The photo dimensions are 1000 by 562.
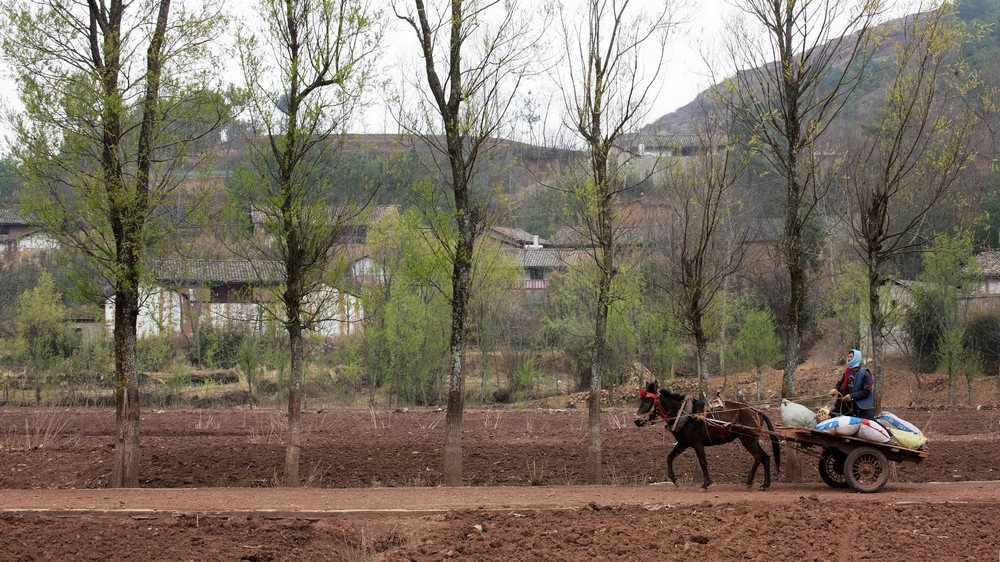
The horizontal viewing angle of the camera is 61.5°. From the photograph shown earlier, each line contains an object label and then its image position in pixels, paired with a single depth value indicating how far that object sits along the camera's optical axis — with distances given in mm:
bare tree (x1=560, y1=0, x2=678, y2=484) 15172
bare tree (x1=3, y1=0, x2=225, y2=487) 14266
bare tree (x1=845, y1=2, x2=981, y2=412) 14180
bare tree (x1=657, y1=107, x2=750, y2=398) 16172
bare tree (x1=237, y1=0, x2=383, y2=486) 14594
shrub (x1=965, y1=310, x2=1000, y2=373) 40000
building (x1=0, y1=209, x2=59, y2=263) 60225
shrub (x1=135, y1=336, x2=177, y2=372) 38406
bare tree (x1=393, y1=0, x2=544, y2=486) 14953
